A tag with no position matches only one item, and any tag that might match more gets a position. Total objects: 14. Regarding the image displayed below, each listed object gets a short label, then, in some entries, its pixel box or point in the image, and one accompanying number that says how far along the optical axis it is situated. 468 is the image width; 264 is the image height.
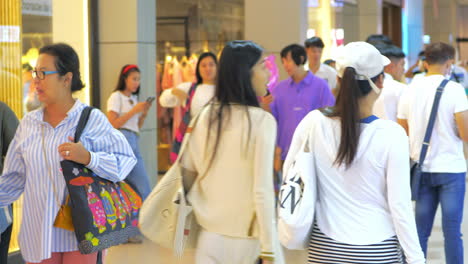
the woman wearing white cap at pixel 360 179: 3.27
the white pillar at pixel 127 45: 8.28
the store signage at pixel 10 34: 6.43
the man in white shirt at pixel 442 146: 5.64
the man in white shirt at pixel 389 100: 6.69
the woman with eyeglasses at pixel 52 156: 3.69
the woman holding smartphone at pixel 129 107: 7.66
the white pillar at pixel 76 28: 7.52
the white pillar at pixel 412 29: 24.80
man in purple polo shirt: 7.71
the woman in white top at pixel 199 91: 7.13
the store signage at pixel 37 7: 6.79
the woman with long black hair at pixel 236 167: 3.18
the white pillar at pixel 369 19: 19.03
